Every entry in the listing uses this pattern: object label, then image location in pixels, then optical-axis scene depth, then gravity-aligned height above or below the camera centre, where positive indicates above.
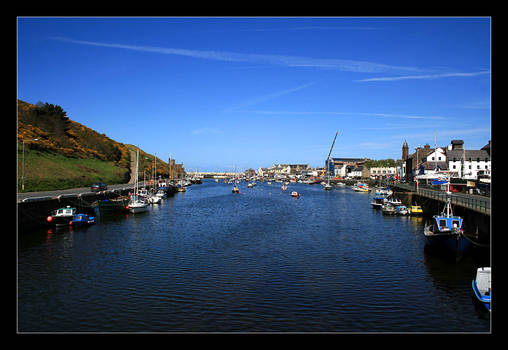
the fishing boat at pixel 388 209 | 66.84 -6.51
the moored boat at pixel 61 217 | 46.28 -5.19
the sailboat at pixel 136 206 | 65.06 -5.47
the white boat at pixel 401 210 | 65.54 -6.52
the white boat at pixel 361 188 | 149.77 -5.86
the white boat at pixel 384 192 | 95.97 -5.10
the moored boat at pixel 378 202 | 78.88 -6.27
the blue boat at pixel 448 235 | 30.77 -5.34
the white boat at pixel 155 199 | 85.44 -5.76
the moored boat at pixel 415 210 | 64.81 -6.47
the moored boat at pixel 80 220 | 47.47 -5.88
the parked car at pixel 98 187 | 71.94 -2.33
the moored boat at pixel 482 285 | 20.03 -6.23
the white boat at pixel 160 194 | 94.22 -5.01
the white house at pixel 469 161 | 104.12 +3.48
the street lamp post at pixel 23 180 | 58.21 -0.67
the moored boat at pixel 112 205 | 60.97 -5.11
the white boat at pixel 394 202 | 69.69 -5.45
